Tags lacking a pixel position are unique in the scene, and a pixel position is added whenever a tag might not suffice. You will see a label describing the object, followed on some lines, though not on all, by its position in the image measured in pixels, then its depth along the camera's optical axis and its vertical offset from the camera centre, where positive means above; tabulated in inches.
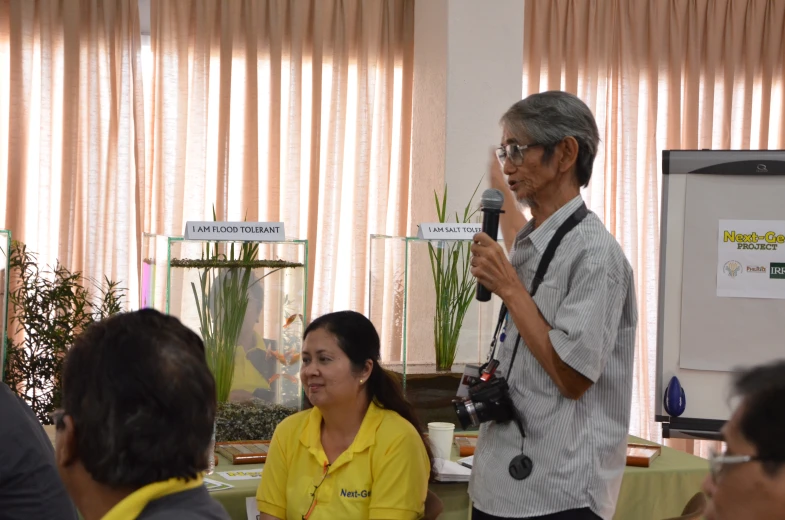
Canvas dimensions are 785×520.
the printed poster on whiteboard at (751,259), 109.0 -0.7
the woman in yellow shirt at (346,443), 85.7 -20.6
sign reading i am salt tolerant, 124.9 +2.2
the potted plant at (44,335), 147.7 -17.1
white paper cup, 102.9 -22.9
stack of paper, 94.6 -25.1
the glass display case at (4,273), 106.5 -5.0
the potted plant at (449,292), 127.7 -7.0
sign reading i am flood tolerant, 107.4 +1.2
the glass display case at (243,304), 107.7 -8.2
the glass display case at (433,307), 126.2 -9.2
